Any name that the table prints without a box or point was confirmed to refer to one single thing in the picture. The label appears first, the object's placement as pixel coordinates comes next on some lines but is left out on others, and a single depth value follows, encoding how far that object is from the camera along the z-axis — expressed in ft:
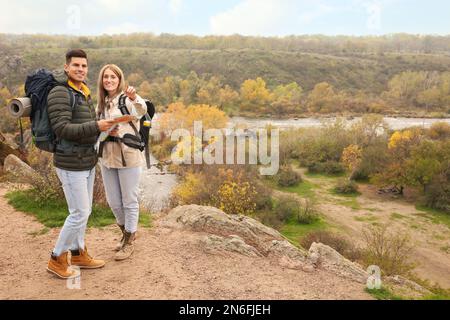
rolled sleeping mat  12.29
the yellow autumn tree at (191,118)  129.18
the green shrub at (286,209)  77.41
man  12.36
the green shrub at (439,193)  84.12
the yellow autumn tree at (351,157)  108.88
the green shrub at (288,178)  100.94
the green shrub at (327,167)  111.45
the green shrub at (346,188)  95.89
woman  14.12
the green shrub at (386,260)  40.78
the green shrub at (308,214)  76.13
